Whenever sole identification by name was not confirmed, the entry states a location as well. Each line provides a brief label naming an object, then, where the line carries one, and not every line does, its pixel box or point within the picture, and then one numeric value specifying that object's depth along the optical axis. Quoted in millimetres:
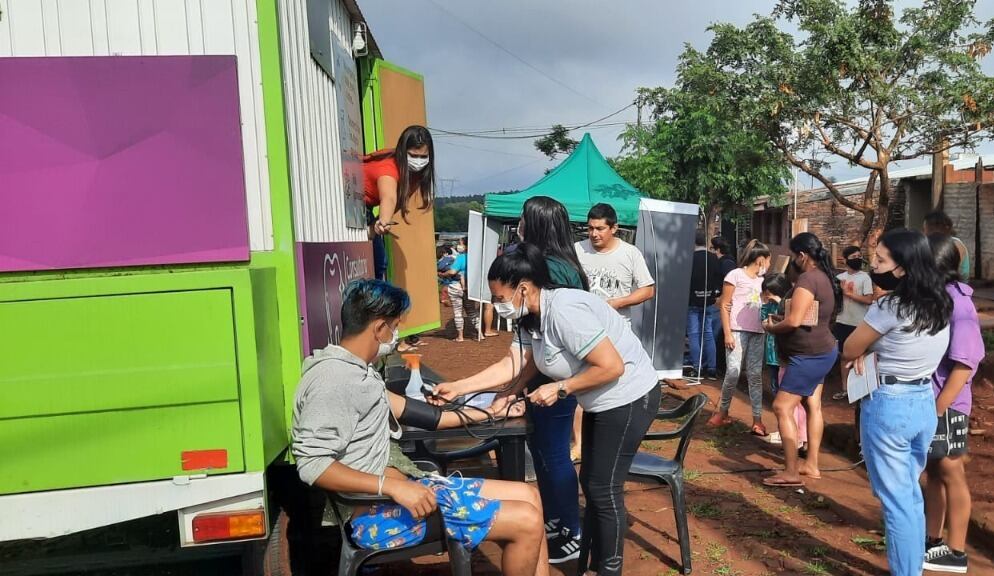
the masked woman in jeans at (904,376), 3156
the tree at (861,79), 9805
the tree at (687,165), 18656
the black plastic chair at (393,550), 2697
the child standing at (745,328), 6590
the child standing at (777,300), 5781
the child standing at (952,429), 3393
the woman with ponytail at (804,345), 5094
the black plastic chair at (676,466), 3805
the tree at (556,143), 39656
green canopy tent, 12352
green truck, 2283
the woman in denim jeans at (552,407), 3777
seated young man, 2574
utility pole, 20725
